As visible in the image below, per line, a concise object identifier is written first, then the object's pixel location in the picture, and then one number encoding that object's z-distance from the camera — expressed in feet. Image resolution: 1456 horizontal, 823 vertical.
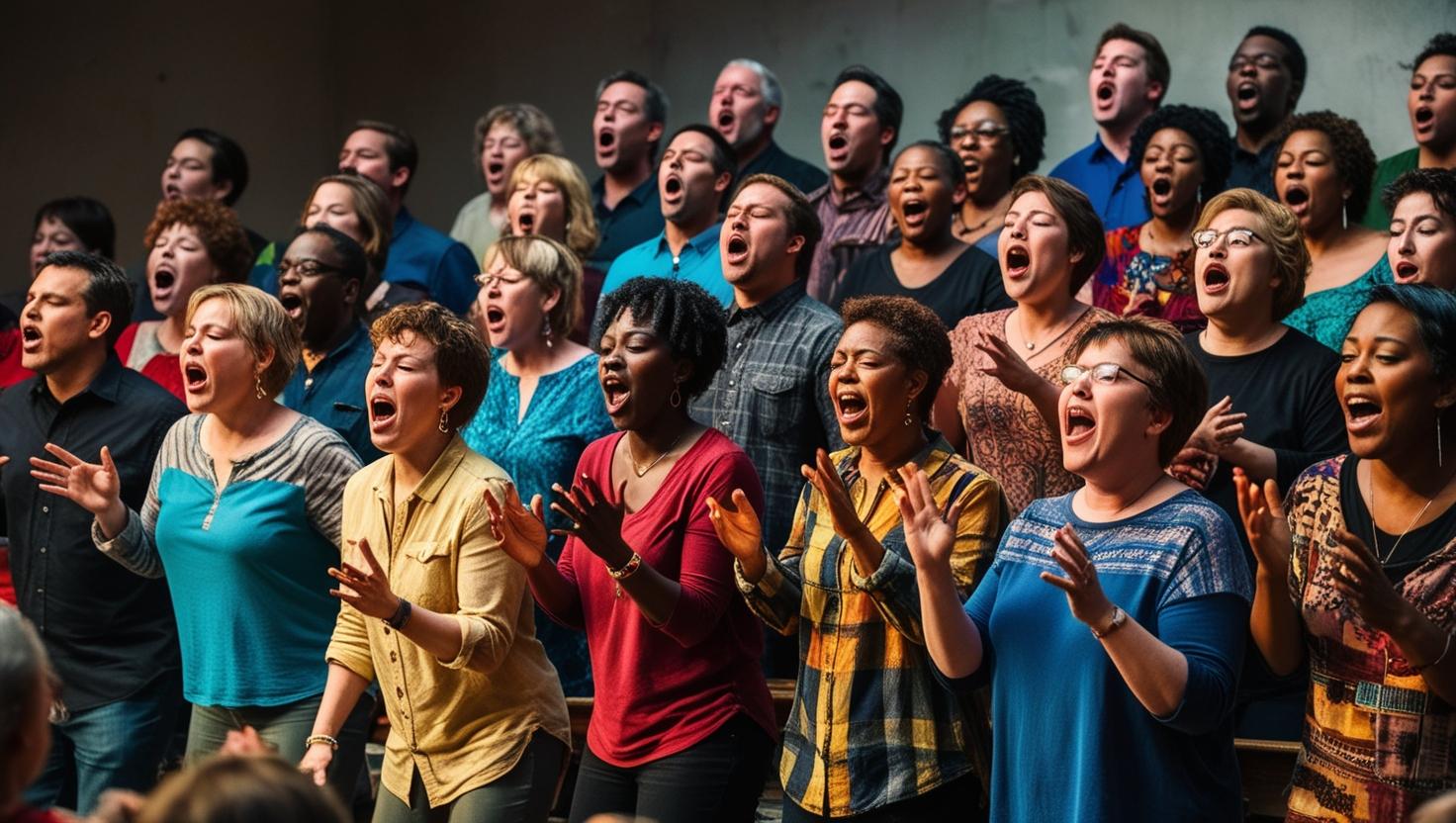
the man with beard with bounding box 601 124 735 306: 19.19
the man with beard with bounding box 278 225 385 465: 17.04
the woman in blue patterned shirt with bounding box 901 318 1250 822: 9.91
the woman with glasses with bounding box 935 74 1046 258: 20.13
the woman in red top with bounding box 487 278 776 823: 11.97
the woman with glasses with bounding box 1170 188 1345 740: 13.33
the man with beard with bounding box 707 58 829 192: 22.88
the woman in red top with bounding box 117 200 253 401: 19.56
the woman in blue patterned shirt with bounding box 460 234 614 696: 15.87
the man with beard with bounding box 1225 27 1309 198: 20.98
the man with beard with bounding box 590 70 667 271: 22.63
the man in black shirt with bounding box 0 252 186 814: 15.34
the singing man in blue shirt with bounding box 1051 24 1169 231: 21.01
